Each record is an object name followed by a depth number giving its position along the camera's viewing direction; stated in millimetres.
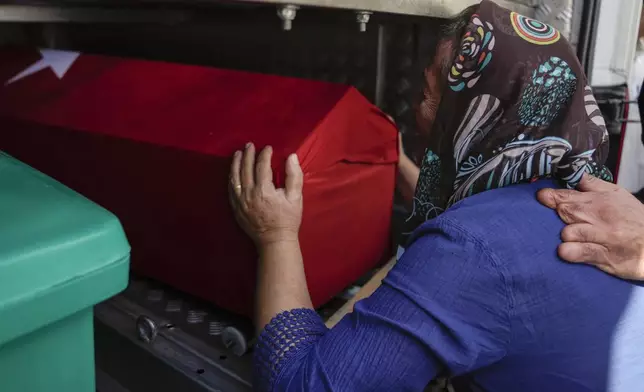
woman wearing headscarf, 763
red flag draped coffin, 1079
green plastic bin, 623
